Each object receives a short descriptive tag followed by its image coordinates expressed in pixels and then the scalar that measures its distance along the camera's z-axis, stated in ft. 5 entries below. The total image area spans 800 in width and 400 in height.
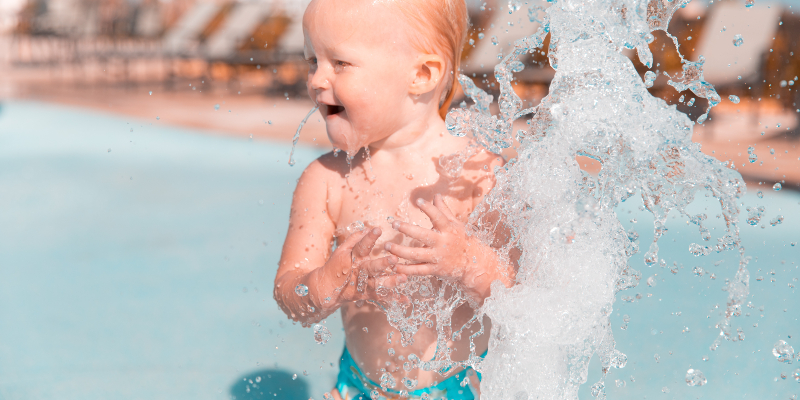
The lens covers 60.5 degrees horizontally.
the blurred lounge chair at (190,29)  39.11
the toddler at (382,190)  4.22
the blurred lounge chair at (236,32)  34.42
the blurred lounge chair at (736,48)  20.40
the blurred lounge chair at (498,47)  21.29
